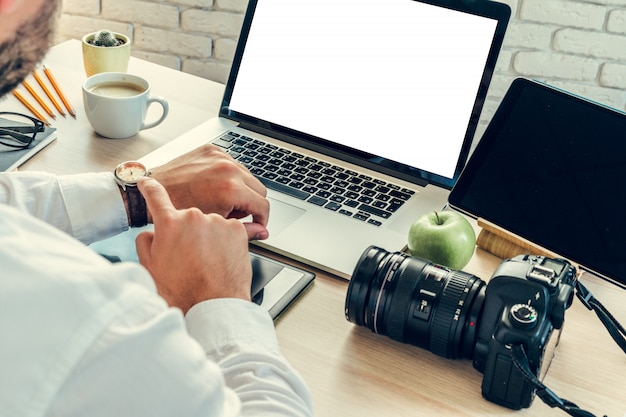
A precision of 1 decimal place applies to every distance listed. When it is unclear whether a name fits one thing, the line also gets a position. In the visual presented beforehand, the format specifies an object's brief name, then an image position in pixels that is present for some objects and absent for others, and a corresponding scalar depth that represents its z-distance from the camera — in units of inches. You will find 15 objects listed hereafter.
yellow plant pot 54.8
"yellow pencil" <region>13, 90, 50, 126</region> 51.7
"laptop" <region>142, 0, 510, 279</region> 43.6
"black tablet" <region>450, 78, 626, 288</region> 36.2
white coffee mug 48.9
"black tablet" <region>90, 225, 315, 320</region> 36.5
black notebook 45.6
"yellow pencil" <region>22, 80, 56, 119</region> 52.5
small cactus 55.3
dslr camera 31.6
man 19.0
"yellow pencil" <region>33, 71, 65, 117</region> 52.9
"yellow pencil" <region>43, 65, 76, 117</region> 53.1
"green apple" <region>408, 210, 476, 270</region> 38.7
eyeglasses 47.6
